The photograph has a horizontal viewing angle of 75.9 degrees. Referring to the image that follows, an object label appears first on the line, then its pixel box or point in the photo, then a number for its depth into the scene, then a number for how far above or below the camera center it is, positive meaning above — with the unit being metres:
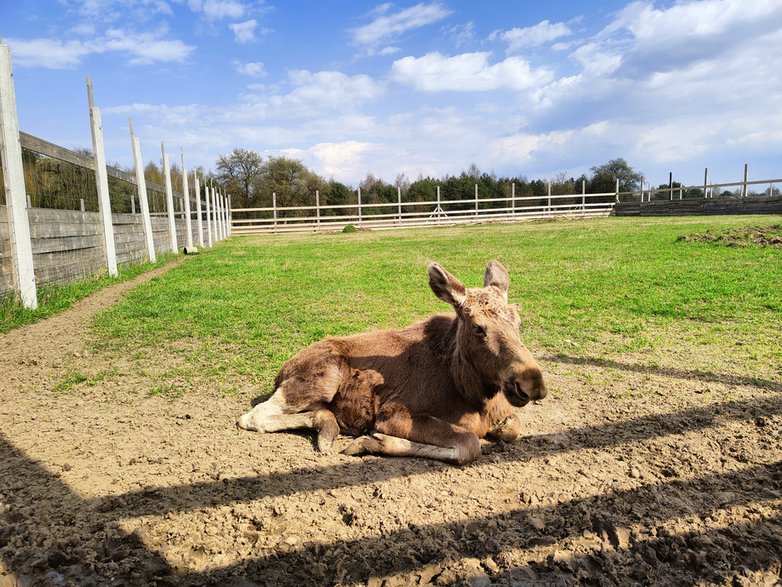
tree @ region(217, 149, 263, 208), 58.94 +5.75
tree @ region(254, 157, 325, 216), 56.03 +4.39
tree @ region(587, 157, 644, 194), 54.66 +3.94
